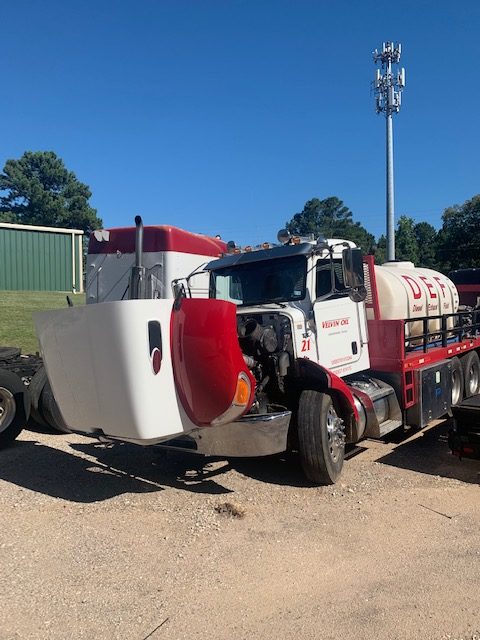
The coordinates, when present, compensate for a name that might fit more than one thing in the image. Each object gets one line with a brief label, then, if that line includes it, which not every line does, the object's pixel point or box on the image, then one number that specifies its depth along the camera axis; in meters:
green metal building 27.61
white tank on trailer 7.41
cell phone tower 29.50
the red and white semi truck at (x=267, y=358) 4.46
